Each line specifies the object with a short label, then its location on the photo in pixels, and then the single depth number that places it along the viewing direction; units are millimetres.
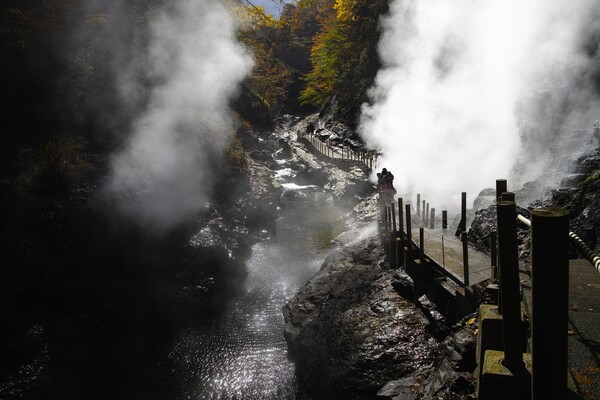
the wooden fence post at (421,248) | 7172
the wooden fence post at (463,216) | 7768
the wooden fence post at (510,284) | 2131
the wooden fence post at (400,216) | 8281
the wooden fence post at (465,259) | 5680
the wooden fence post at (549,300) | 1551
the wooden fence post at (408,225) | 7871
